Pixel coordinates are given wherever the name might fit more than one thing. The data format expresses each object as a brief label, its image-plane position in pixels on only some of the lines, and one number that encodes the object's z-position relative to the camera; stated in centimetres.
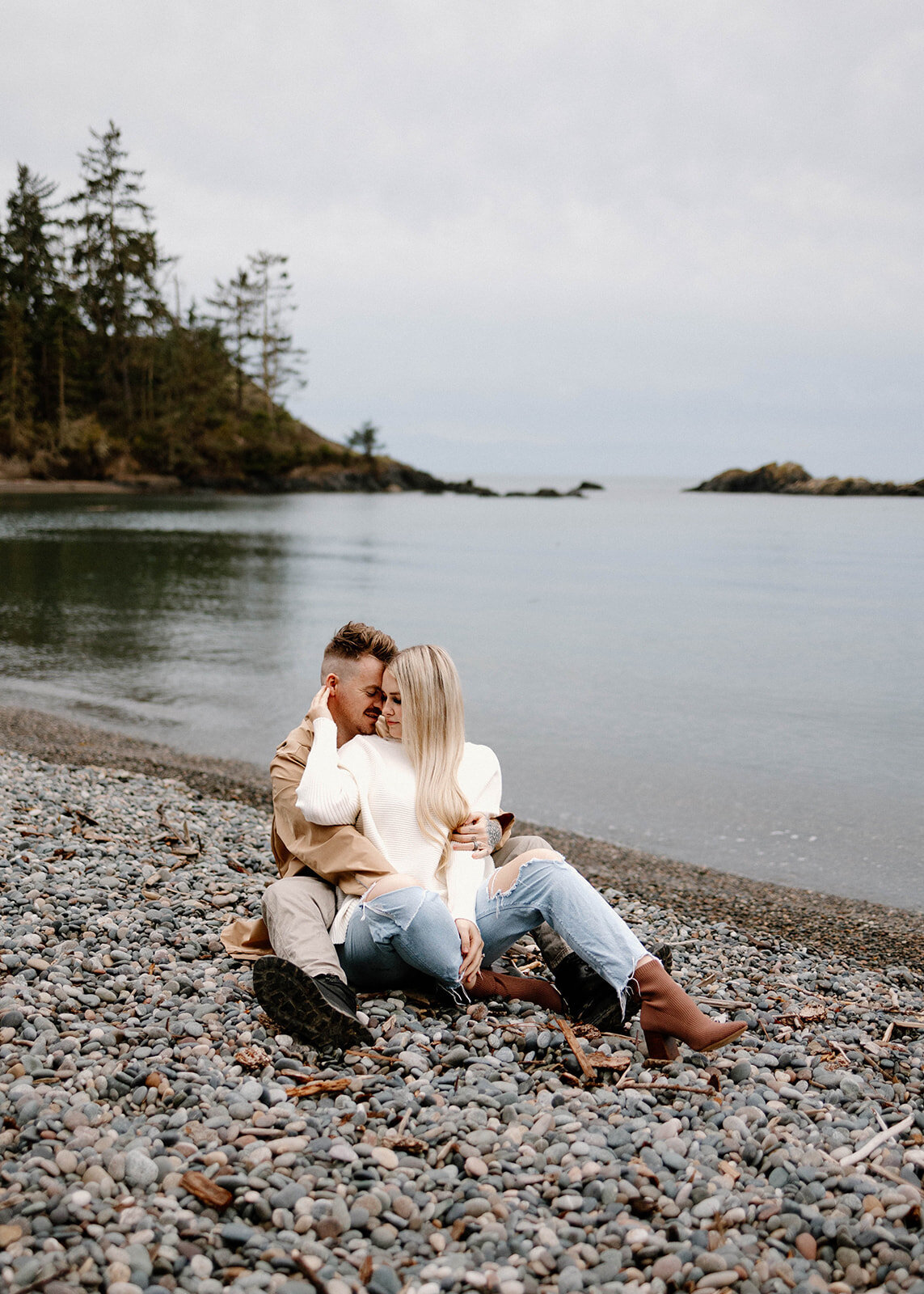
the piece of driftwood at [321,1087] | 353
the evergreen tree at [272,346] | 9638
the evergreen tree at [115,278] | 8062
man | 378
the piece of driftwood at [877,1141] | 329
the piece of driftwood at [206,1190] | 286
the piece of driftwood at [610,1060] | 387
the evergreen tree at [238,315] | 9606
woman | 399
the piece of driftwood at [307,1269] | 259
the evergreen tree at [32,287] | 7575
